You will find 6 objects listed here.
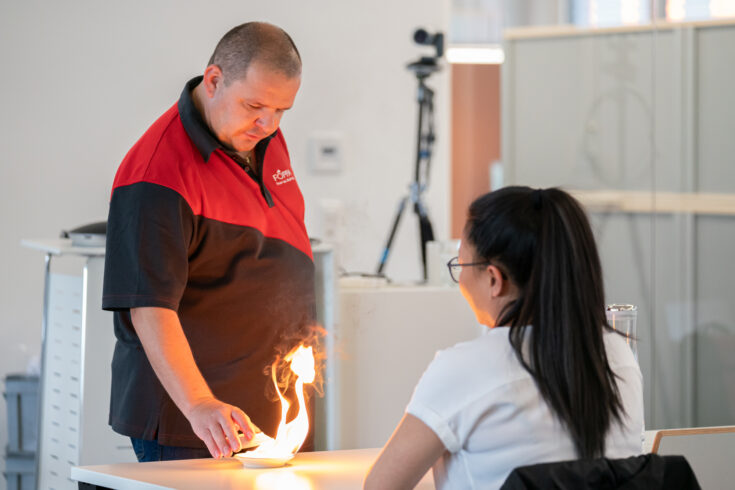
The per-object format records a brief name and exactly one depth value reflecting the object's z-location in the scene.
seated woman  2.76
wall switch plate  5.30
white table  3.02
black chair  2.69
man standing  3.17
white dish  3.14
